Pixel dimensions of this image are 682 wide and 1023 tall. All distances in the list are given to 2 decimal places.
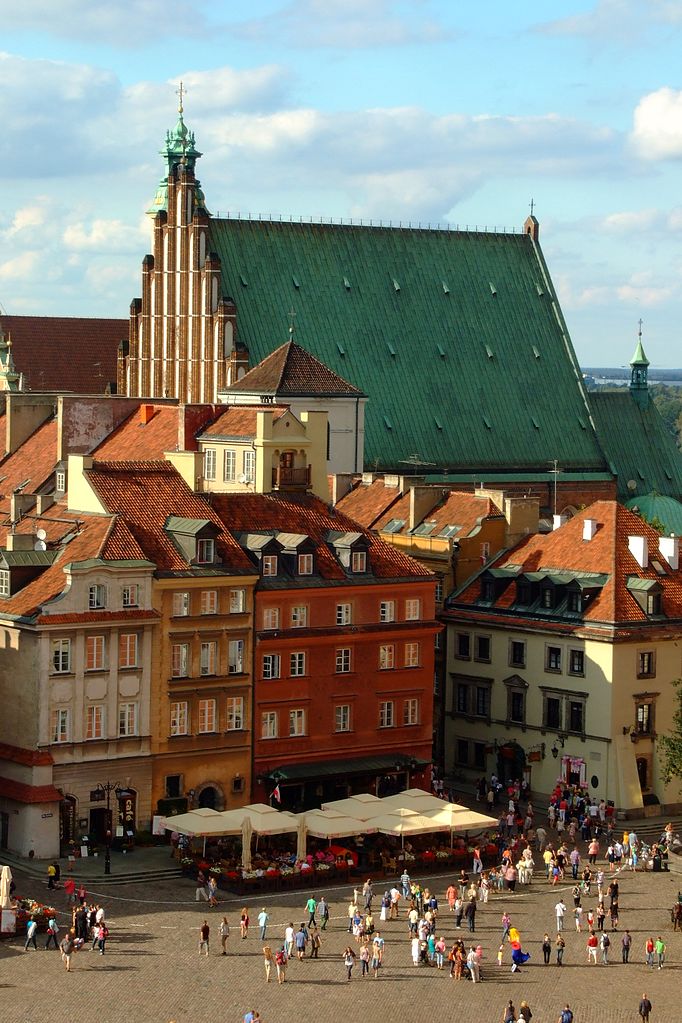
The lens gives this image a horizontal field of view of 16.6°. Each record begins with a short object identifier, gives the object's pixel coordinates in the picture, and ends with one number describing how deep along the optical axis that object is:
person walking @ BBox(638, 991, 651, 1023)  74.19
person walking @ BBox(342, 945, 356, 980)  79.44
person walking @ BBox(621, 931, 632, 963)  82.81
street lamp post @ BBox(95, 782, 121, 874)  96.44
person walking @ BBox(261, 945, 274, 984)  78.69
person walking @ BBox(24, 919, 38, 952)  81.19
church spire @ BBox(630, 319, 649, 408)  173.26
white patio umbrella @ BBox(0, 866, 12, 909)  82.88
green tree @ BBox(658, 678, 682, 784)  104.69
